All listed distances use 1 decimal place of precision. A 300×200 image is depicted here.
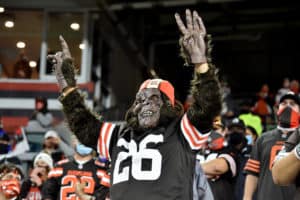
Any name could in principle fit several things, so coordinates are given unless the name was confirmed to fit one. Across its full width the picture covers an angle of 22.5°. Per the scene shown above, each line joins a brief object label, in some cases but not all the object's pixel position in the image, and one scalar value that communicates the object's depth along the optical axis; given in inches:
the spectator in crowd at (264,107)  649.6
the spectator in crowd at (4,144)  417.4
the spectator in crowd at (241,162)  302.0
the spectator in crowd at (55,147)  394.3
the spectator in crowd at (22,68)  664.4
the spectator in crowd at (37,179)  335.9
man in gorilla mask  164.2
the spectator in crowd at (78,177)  294.0
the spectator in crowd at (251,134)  370.0
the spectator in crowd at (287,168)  133.0
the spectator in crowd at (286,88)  700.0
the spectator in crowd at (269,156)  243.3
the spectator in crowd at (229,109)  561.7
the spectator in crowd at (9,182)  287.6
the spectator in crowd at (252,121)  459.2
